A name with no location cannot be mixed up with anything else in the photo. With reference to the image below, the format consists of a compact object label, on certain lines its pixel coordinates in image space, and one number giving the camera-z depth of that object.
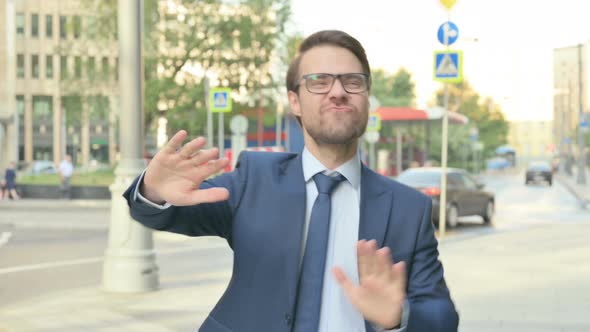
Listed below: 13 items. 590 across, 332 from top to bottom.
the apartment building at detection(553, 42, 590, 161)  46.97
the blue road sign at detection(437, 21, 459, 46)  14.48
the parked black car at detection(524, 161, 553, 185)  51.19
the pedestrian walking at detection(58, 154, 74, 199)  30.36
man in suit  2.20
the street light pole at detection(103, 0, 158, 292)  8.91
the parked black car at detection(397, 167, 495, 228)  19.08
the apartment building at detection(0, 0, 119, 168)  66.25
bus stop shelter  38.84
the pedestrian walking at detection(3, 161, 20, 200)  30.77
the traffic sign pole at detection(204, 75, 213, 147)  19.56
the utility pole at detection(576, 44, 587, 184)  45.66
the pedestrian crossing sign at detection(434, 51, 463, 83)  14.32
